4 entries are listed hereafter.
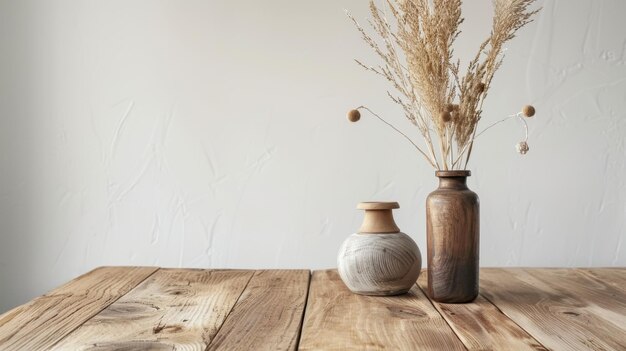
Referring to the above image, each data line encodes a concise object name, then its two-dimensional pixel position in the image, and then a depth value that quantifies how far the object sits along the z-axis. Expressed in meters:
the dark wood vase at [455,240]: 1.06
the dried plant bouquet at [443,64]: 1.05
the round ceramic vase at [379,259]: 1.09
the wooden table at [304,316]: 0.80
